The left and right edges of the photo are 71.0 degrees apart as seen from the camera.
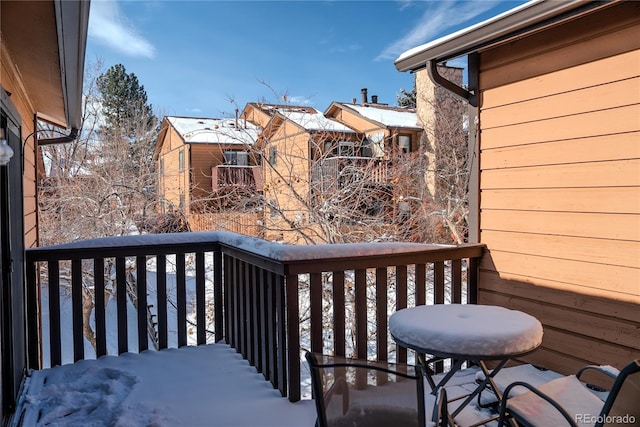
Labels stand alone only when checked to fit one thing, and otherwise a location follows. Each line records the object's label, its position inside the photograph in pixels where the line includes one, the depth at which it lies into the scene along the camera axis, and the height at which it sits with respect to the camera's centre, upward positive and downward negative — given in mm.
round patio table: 1846 -596
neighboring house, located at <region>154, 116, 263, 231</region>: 10029 +1327
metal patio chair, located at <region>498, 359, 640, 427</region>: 1356 -855
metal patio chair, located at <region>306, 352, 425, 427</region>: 1652 -739
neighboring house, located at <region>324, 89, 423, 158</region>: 11859 +2199
